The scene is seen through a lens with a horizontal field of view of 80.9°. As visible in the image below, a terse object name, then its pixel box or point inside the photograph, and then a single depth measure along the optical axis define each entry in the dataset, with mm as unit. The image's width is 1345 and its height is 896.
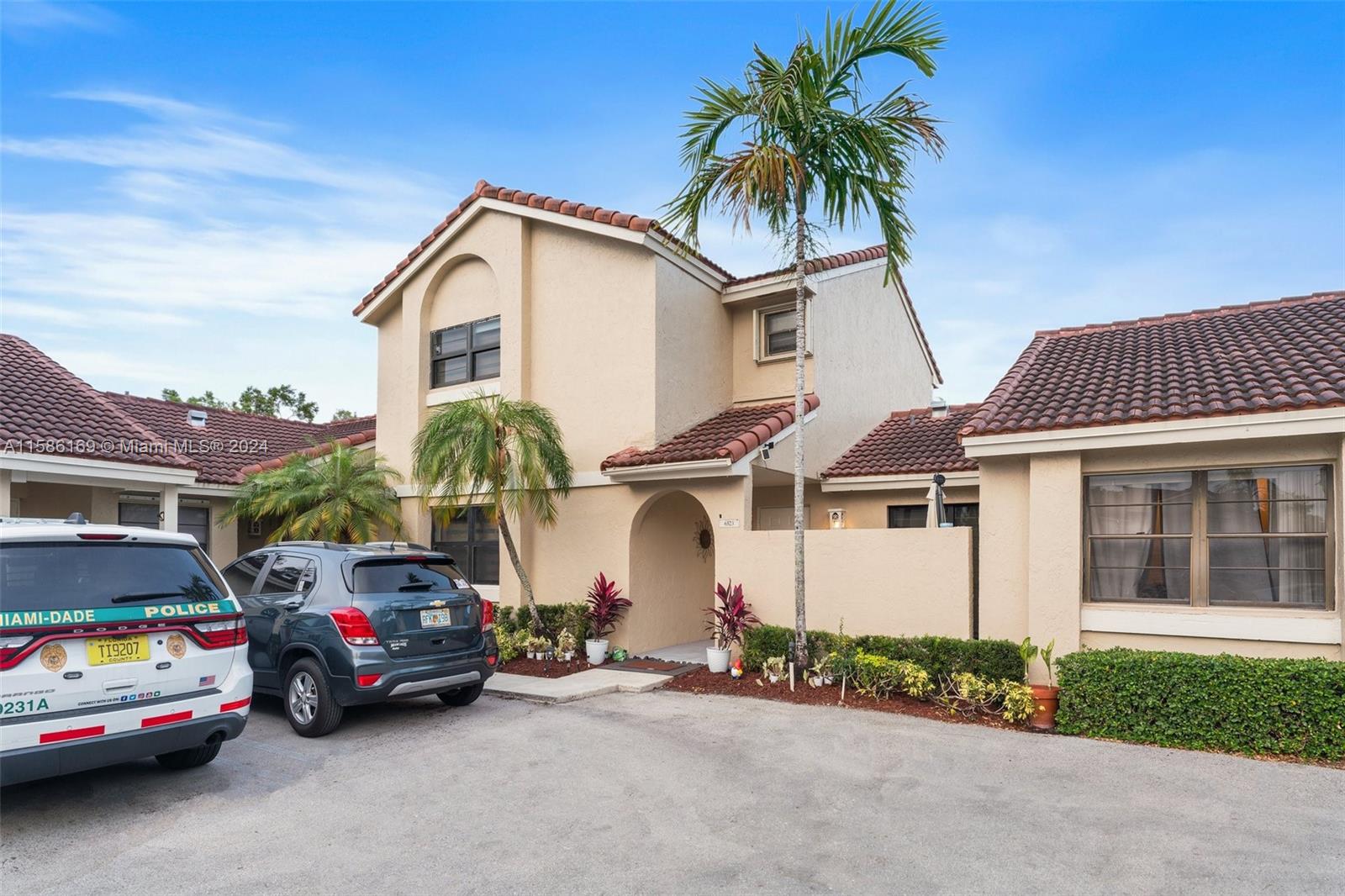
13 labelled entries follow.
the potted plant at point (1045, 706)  7867
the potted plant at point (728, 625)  10602
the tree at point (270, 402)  40000
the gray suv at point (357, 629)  7371
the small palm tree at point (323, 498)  13008
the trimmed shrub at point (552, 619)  11930
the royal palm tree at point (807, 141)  9219
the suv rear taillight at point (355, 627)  7344
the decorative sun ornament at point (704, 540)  13984
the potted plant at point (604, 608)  11852
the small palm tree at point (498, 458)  11219
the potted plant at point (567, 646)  11773
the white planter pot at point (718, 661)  10586
